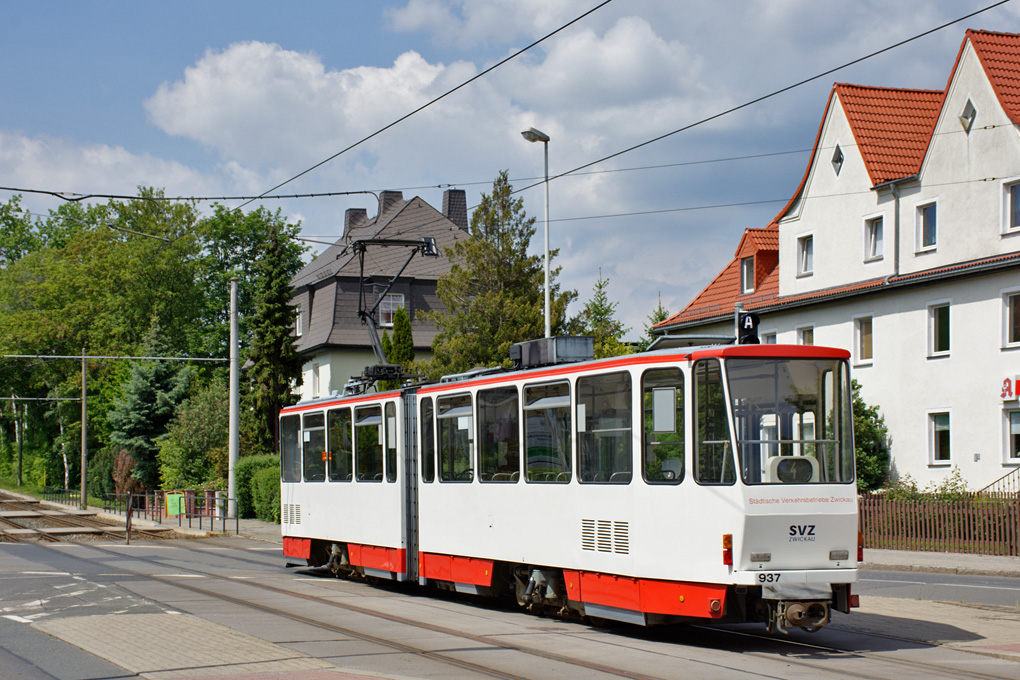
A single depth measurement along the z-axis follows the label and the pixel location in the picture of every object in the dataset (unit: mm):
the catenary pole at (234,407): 34156
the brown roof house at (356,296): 51406
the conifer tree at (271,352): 45969
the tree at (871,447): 31266
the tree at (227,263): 65375
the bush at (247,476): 38031
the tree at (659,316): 57669
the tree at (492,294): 31406
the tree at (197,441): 45281
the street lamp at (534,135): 27172
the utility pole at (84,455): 49219
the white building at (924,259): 28109
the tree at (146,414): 50688
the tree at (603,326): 32984
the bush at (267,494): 36438
